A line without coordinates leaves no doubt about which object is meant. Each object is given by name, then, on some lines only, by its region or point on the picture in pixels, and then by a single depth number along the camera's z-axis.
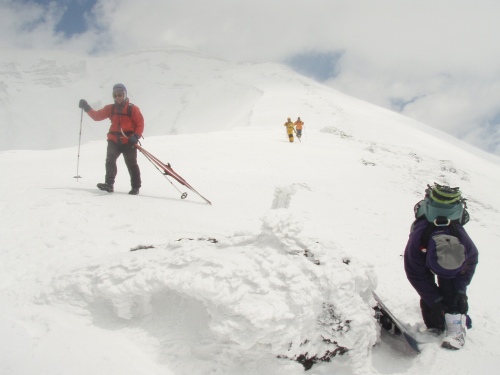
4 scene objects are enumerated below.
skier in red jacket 6.00
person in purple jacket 2.67
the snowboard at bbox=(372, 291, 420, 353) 2.81
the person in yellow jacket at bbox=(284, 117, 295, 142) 18.70
